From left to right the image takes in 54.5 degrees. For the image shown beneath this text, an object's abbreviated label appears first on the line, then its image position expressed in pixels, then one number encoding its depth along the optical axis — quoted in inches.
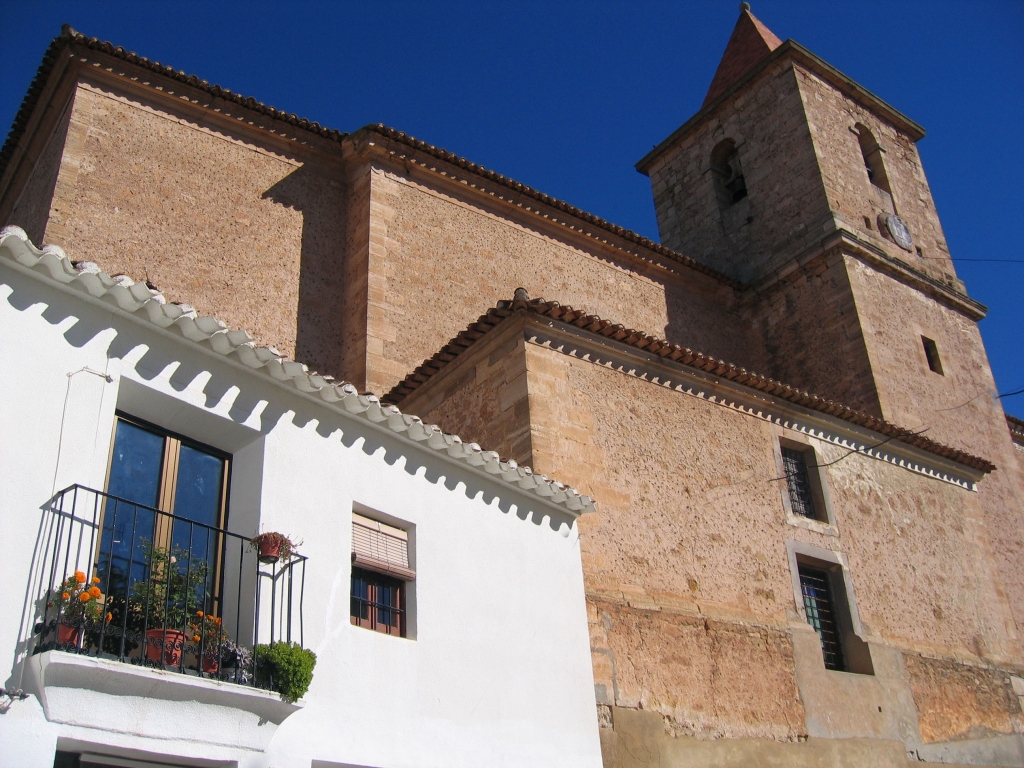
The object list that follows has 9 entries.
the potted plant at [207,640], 207.3
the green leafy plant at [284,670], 213.3
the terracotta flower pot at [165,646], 200.7
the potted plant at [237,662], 209.1
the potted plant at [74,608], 186.2
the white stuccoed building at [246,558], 191.2
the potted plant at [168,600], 201.3
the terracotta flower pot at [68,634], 185.6
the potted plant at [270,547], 224.4
